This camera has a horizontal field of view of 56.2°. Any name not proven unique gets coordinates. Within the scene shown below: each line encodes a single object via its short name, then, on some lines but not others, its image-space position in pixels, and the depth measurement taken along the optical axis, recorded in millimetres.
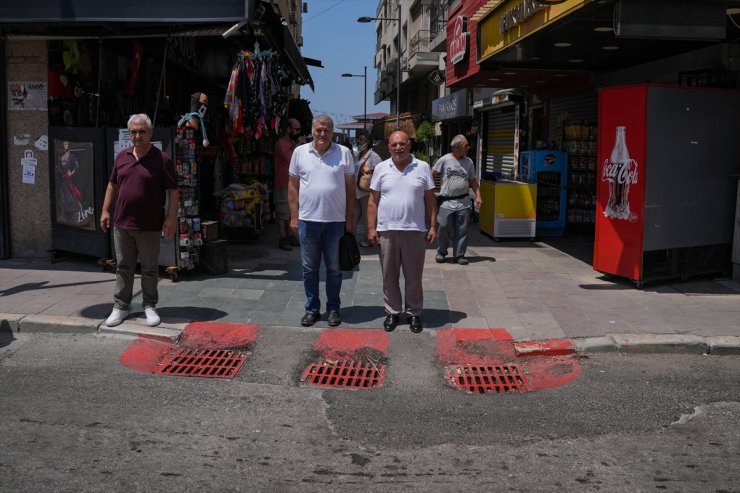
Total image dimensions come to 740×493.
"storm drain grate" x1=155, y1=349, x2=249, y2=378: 5531
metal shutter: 17516
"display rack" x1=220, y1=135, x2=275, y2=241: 10938
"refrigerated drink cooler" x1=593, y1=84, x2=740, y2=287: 7980
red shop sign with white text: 13906
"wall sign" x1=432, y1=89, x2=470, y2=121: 21875
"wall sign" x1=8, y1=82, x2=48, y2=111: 9117
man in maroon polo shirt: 6359
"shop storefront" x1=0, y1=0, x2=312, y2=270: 8023
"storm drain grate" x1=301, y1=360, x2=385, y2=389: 5375
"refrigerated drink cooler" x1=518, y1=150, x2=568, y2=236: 12469
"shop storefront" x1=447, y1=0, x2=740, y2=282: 7629
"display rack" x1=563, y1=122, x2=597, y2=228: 12812
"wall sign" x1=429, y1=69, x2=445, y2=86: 26797
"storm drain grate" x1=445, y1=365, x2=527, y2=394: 5312
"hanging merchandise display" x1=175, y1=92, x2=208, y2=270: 8023
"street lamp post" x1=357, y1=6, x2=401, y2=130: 32747
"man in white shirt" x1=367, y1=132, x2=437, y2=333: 6336
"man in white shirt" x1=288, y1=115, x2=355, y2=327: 6402
